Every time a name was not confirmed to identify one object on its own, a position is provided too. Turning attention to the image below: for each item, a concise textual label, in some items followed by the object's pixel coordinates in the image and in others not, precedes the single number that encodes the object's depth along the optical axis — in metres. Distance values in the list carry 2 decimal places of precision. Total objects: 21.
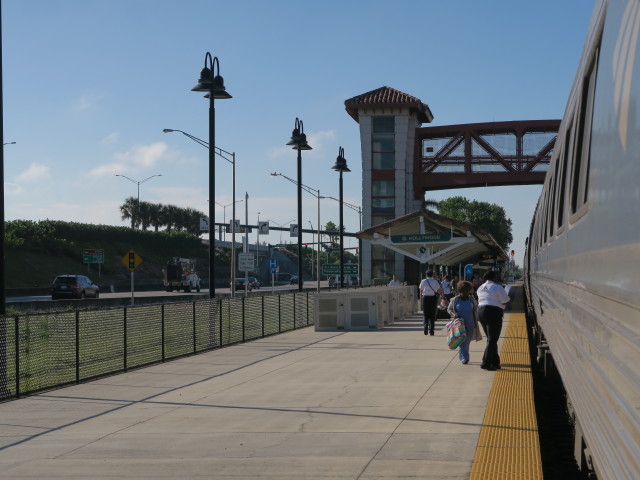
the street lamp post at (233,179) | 30.81
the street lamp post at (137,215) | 132.11
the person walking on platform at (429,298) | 23.05
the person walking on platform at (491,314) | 14.74
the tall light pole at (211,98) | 25.45
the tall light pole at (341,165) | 51.91
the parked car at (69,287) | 57.56
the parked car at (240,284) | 91.44
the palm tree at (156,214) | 139.75
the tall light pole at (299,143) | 40.44
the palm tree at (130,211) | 136.12
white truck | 83.12
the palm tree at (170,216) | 142.00
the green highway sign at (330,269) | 51.78
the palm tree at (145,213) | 138.25
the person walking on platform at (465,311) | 15.79
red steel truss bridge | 67.69
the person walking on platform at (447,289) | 29.96
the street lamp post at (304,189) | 49.38
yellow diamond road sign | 34.31
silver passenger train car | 3.36
